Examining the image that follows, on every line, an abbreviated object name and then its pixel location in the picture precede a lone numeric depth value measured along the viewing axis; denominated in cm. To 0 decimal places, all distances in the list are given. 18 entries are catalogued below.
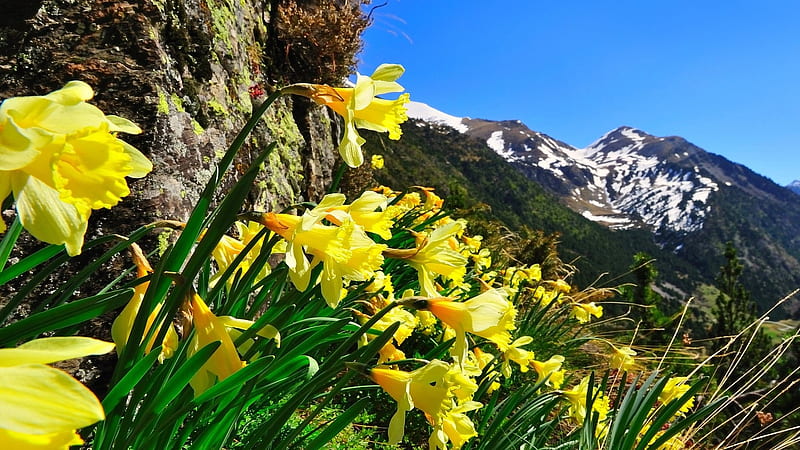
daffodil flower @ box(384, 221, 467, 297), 30
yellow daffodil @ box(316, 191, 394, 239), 29
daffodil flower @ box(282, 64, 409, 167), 27
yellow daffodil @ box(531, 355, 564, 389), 53
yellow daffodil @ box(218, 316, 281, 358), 22
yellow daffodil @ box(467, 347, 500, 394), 49
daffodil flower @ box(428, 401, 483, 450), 32
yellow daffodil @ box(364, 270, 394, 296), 39
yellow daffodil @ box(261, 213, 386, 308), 25
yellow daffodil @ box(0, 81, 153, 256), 14
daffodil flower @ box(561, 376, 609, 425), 47
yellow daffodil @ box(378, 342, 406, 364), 37
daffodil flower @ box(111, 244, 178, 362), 23
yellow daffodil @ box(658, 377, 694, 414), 49
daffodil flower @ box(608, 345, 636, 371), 63
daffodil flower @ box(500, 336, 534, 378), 48
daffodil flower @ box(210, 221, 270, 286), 29
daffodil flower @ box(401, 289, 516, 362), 26
